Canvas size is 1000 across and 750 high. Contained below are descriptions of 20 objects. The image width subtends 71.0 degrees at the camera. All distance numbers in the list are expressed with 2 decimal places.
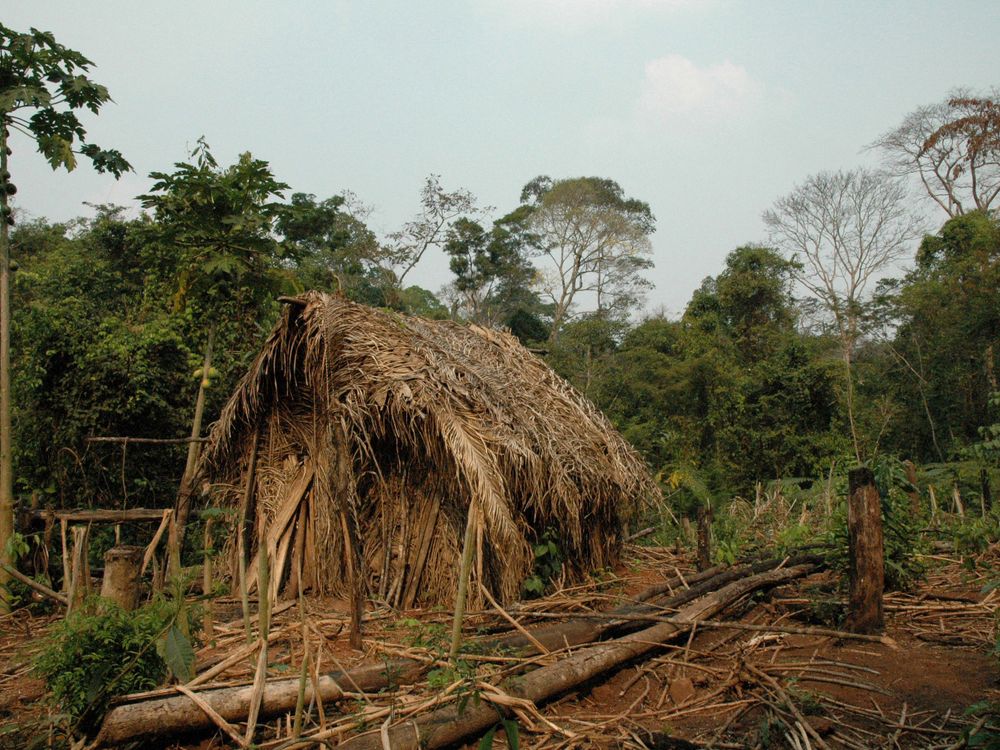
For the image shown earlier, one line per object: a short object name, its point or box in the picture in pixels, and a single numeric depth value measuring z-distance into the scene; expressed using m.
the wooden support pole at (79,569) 4.51
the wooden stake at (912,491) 8.45
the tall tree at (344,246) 24.67
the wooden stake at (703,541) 7.60
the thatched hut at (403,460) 5.97
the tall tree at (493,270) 28.50
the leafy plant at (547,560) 6.60
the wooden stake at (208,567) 5.98
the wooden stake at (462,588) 3.92
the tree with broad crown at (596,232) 29.75
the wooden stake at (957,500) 9.70
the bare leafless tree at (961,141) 22.95
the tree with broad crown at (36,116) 6.05
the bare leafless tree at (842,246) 22.16
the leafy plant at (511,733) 2.41
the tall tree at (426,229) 25.06
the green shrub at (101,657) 3.56
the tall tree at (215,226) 5.99
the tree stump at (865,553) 5.12
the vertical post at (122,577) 4.15
